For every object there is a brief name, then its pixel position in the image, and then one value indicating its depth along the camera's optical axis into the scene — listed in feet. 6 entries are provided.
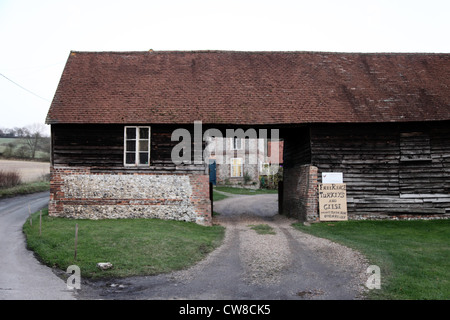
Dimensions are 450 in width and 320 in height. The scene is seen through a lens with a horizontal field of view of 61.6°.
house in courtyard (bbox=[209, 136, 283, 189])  133.49
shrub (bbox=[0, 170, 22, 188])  92.68
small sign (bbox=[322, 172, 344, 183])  55.16
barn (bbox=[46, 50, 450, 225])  53.72
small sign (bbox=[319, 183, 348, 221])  54.49
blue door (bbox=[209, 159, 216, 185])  137.18
